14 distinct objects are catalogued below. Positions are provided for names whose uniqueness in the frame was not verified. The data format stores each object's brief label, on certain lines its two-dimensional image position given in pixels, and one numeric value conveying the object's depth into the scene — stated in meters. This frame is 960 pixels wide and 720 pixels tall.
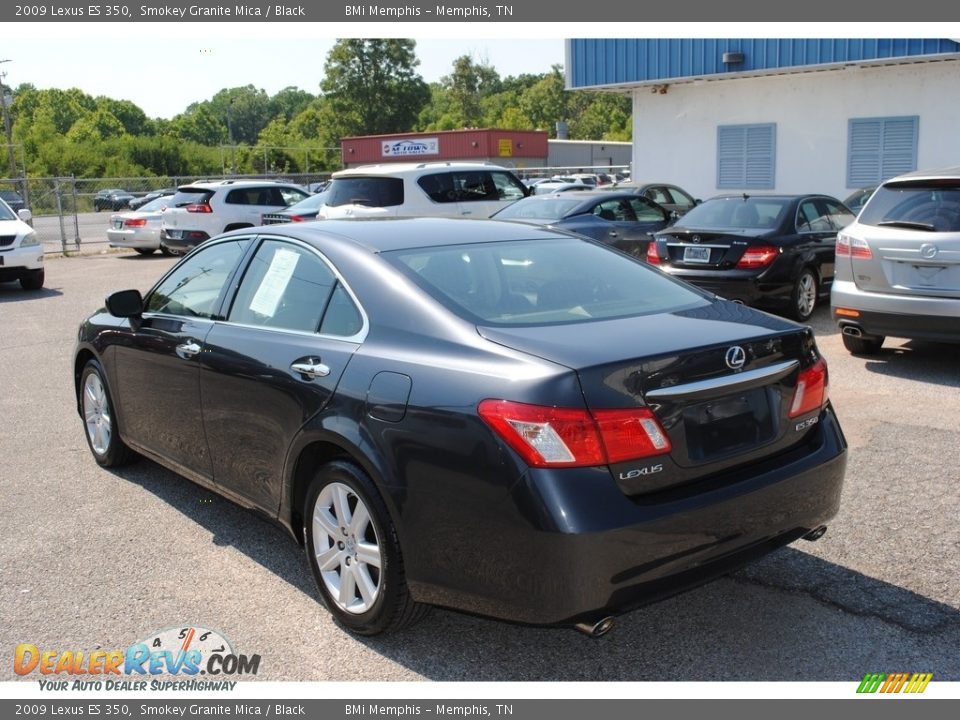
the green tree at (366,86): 100.06
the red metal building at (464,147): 52.72
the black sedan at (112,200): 46.69
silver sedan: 21.89
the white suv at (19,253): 15.15
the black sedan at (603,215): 12.88
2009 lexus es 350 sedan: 3.11
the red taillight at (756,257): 10.39
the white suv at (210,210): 19.80
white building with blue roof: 17.56
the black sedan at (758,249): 10.41
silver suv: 7.64
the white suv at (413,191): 15.21
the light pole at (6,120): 47.51
